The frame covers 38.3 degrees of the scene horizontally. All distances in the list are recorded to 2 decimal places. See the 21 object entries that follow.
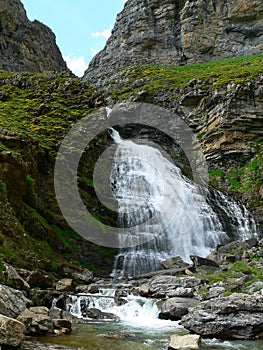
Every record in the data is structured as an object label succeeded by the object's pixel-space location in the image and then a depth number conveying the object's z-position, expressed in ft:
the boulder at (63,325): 36.83
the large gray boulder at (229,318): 35.91
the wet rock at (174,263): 68.13
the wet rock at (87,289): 55.26
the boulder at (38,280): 49.08
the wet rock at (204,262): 66.64
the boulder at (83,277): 62.41
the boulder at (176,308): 44.32
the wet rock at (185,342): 31.01
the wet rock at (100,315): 46.26
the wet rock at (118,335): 36.35
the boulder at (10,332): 27.94
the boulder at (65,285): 52.38
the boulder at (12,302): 35.06
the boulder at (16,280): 43.16
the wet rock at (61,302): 46.34
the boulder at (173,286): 51.22
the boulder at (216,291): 47.75
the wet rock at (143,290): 54.24
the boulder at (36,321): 34.40
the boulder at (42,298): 43.78
